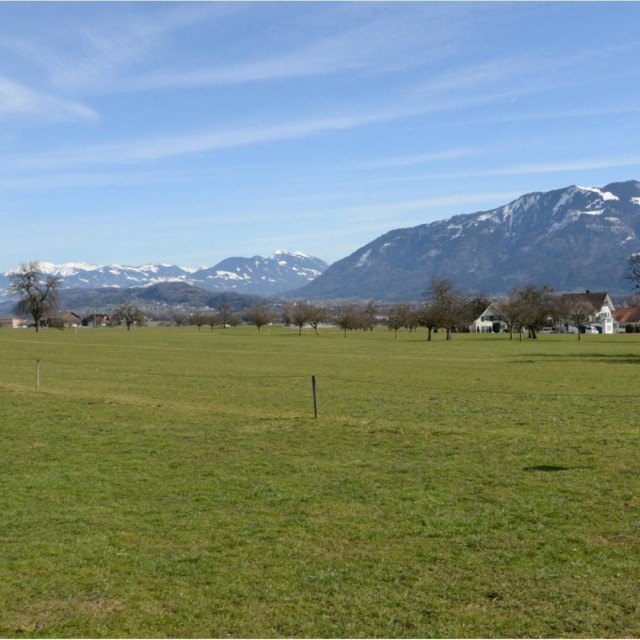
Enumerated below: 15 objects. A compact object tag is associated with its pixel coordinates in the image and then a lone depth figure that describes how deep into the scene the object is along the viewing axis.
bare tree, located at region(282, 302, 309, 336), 166.06
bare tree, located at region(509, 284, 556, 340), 121.75
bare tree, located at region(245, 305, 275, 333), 180.02
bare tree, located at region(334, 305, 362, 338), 161.93
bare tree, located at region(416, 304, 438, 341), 124.44
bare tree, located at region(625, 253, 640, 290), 60.71
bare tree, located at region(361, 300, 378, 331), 187.39
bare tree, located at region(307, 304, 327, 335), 167.12
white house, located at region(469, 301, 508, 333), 191.75
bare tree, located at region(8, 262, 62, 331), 159.12
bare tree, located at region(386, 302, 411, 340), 149.25
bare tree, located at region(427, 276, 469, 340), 124.25
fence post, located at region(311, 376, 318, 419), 26.45
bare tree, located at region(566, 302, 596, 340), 131.25
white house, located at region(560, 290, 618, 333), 176.62
